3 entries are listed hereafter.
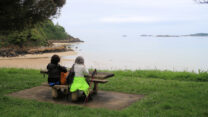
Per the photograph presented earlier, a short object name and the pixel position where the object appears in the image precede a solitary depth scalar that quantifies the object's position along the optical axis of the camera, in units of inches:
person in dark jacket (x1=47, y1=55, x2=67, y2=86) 289.7
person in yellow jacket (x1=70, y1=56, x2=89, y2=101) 273.1
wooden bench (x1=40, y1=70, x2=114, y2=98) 280.8
